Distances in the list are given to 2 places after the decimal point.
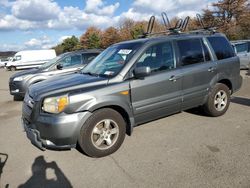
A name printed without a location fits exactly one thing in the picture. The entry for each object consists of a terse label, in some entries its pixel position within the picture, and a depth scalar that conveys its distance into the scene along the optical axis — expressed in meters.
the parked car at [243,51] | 9.81
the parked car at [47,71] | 6.49
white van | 23.56
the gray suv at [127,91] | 2.82
